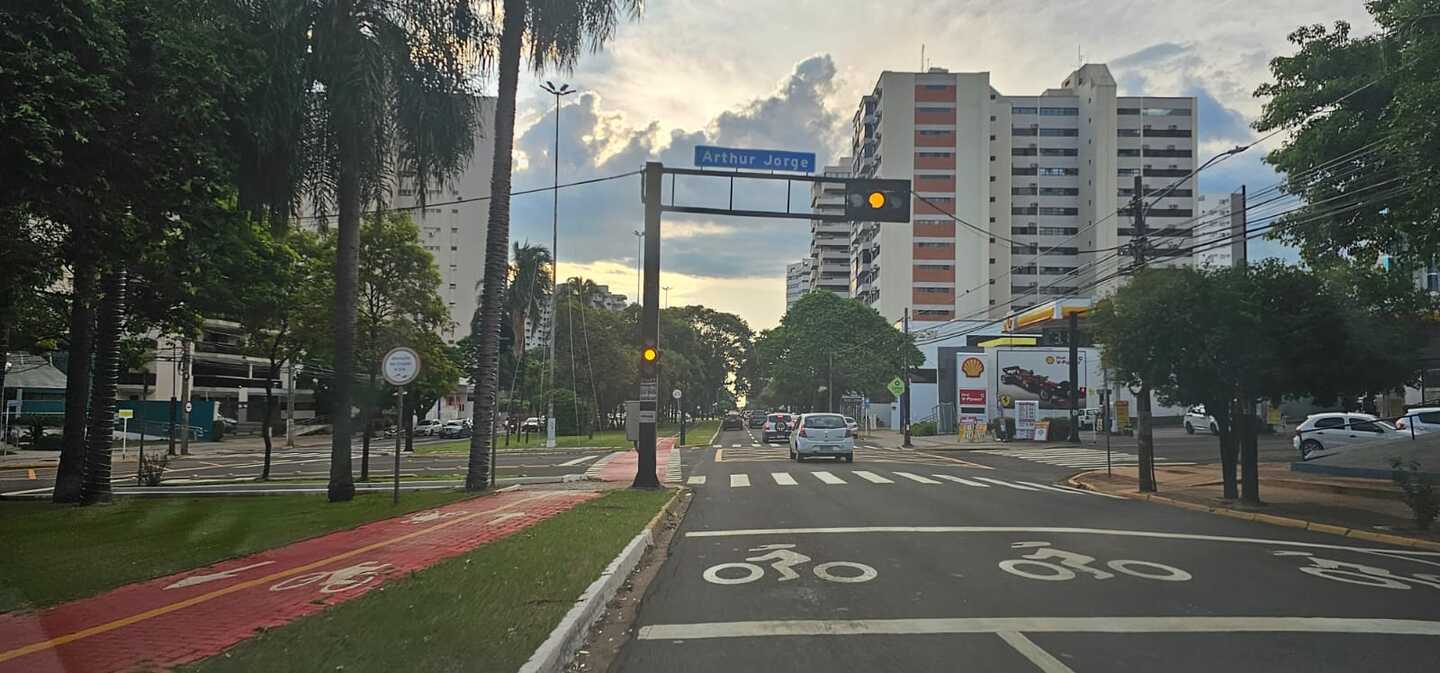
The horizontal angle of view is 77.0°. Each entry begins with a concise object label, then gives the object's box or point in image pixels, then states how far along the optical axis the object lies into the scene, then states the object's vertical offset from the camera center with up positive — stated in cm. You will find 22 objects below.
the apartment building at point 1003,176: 8812 +2267
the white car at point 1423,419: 2686 -45
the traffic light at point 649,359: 1842 +74
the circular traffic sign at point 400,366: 1548 +45
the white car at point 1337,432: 2794 -88
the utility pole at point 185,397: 3894 -32
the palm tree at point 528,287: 6078 +748
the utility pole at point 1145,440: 1878 -82
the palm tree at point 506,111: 1812 +590
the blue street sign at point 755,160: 1703 +451
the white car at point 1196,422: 4442 -101
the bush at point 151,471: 2141 -194
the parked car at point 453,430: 6059 -252
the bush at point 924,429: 5653 -191
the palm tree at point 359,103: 1488 +507
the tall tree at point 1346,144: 1595 +516
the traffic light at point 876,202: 1648 +358
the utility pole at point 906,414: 4347 -78
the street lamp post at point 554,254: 4156 +661
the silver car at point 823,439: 2855 -131
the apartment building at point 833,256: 12369 +1941
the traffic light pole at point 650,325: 1841 +144
